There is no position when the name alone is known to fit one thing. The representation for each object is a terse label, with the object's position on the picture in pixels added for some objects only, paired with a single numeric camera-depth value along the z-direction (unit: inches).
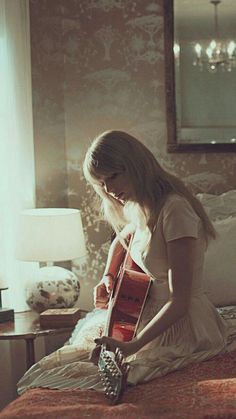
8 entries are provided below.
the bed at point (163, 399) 68.6
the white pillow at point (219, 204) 124.4
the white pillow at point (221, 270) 111.7
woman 81.4
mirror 132.4
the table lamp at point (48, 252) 122.1
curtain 129.2
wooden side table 113.6
